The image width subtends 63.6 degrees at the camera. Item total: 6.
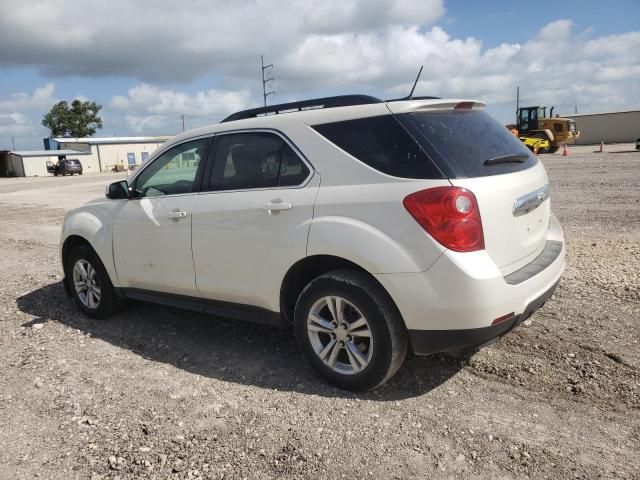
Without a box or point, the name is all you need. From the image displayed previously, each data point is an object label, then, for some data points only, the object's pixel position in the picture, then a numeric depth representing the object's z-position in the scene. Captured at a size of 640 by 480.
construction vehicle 31.25
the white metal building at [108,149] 61.22
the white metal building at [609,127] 48.47
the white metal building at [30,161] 55.59
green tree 84.62
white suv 2.95
